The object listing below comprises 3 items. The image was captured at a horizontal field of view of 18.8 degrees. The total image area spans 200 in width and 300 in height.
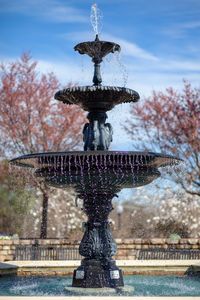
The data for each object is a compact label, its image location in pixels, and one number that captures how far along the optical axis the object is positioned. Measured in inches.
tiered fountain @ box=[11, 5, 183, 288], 389.7
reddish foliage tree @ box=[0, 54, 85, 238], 970.1
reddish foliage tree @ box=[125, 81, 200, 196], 967.6
